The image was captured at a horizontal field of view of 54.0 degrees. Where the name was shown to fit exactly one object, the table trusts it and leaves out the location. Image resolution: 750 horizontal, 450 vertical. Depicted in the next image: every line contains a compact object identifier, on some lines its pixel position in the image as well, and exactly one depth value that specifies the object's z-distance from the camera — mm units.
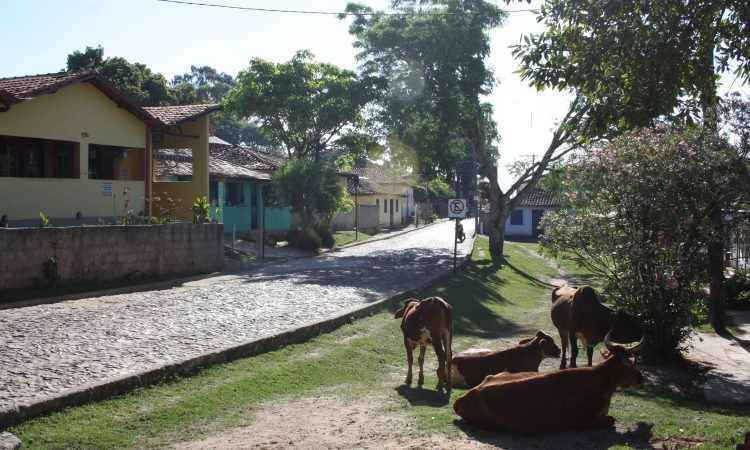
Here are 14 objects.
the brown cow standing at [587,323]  9648
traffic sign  22281
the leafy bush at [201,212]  20797
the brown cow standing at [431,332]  8570
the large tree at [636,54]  9461
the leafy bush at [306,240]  30453
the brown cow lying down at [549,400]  6652
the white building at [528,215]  57969
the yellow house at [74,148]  19672
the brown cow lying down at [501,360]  8594
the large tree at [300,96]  34125
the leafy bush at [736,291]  17091
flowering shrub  10508
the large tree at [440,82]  30734
